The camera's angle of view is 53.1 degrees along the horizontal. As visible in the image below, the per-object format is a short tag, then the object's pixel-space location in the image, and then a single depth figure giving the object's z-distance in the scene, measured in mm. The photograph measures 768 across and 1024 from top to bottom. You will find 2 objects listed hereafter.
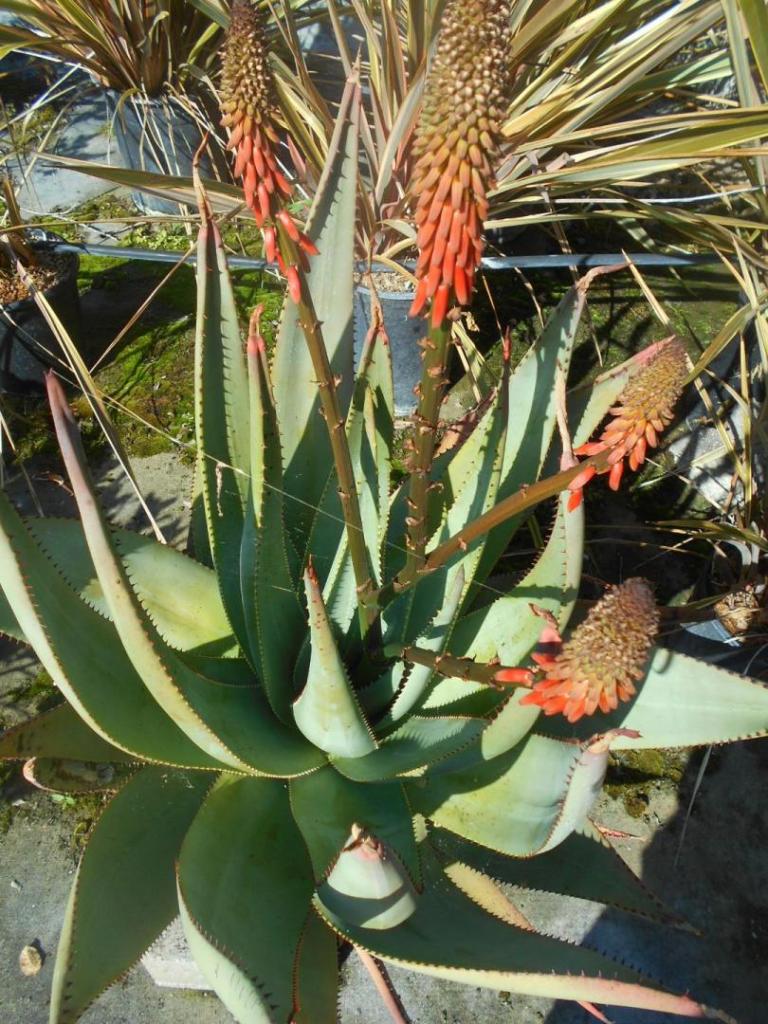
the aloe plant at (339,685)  905
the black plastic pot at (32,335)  2361
